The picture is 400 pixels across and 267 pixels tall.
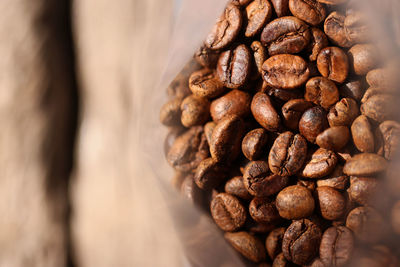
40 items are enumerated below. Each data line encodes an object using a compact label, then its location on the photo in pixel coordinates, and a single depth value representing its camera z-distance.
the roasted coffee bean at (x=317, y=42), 0.18
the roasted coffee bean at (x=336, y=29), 0.18
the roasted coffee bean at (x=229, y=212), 0.18
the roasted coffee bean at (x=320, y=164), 0.18
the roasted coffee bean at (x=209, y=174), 0.18
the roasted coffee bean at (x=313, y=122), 0.18
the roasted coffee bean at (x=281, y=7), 0.18
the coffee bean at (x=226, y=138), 0.18
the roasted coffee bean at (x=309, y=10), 0.18
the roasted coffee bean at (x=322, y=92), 0.17
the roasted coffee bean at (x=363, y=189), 0.17
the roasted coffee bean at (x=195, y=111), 0.19
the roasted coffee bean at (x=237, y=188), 0.19
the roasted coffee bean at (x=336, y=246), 0.17
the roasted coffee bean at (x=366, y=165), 0.17
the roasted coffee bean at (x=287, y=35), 0.18
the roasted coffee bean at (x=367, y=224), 0.17
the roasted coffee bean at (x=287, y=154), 0.18
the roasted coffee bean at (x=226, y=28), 0.18
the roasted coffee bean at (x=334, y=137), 0.17
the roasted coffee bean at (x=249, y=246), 0.18
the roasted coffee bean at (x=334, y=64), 0.17
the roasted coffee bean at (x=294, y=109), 0.18
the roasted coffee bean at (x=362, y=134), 0.17
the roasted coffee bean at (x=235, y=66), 0.18
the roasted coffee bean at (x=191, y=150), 0.19
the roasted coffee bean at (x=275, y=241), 0.18
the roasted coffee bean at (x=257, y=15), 0.18
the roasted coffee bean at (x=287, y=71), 0.18
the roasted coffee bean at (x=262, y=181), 0.18
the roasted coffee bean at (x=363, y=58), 0.17
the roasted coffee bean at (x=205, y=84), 0.19
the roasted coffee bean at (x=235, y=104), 0.18
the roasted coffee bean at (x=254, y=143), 0.18
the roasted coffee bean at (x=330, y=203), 0.18
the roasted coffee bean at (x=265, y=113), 0.18
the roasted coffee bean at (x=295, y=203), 0.18
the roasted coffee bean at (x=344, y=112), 0.17
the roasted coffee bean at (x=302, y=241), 0.18
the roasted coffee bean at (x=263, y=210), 0.18
